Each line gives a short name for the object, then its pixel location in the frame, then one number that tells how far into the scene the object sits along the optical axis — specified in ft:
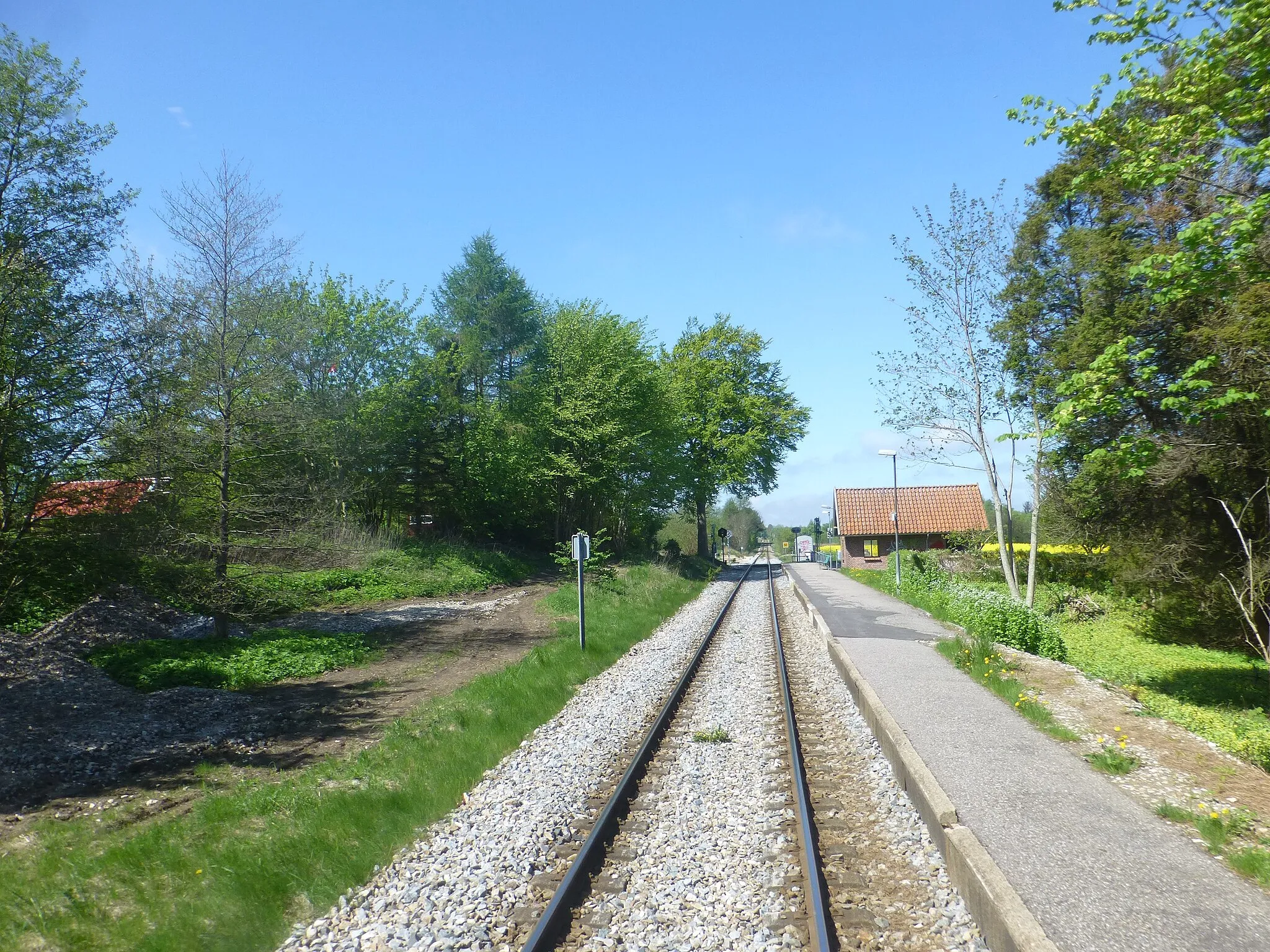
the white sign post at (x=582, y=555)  49.49
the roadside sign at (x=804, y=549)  278.46
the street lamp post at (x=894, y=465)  95.05
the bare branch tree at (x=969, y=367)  63.62
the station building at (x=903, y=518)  159.33
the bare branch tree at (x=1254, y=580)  36.06
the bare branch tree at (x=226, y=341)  47.55
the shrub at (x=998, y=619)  47.73
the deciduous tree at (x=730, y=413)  164.35
